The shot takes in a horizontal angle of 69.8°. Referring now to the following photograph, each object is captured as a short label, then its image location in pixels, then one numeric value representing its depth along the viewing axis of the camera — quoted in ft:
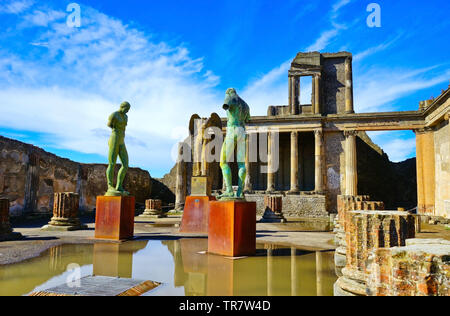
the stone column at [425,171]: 61.36
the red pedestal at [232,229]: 16.28
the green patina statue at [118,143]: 22.79
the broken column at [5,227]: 22.09
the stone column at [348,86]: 79.41
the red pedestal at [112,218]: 21.59
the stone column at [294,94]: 81.46
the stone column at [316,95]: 77.67
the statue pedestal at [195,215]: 27.57
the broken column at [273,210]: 45.57
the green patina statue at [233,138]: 17.83
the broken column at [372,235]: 10.93
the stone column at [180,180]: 59.26
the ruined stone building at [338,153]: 60.64
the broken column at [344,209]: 14.51
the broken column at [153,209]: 48.88
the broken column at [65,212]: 29.17
